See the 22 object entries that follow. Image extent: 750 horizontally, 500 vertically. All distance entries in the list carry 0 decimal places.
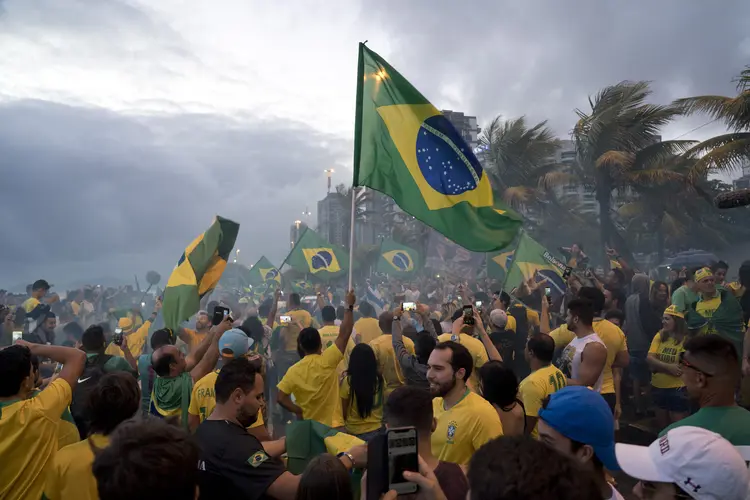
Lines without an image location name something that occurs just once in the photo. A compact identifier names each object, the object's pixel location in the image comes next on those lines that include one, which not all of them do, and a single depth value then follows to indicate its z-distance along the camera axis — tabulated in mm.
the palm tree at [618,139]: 19500
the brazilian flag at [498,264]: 17297
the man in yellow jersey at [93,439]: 3035
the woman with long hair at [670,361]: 7543
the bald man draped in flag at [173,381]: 5223
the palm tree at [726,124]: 13797
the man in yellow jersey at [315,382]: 5723
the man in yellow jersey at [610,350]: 6305
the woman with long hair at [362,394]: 5820
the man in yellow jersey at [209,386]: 5172
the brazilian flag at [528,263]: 10969
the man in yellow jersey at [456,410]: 3799
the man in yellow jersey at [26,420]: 3299
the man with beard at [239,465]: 2980
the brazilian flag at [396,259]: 24234
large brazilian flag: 6590
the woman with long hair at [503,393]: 4207
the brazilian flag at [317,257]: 18188
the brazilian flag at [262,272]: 26188
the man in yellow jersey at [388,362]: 7094
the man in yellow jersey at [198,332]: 9070
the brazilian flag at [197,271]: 8141
